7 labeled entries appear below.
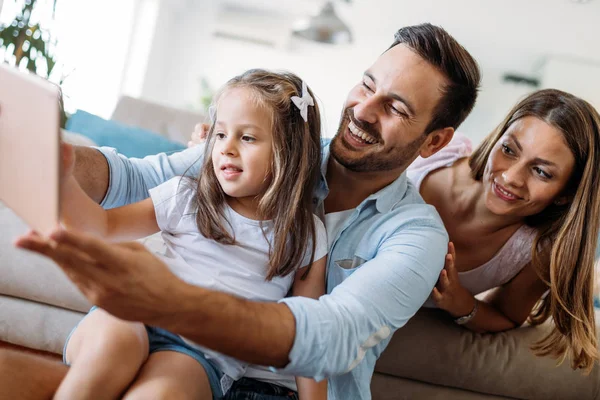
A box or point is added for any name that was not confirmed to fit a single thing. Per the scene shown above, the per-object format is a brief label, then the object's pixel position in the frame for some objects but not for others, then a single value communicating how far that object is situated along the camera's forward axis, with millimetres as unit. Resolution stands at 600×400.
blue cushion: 2221
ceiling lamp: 4574
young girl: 1123
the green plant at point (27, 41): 3213
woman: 1495
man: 676
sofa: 1621
